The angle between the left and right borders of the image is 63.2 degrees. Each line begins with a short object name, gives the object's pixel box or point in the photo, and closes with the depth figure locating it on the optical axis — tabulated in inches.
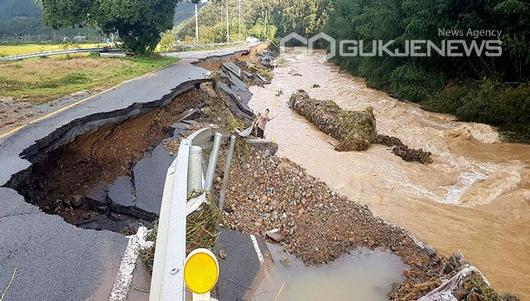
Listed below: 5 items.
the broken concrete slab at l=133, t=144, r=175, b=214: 249.8
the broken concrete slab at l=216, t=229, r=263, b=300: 192.4
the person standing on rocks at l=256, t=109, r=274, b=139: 457.7
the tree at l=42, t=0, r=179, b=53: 775.7
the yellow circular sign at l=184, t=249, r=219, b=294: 73.7
